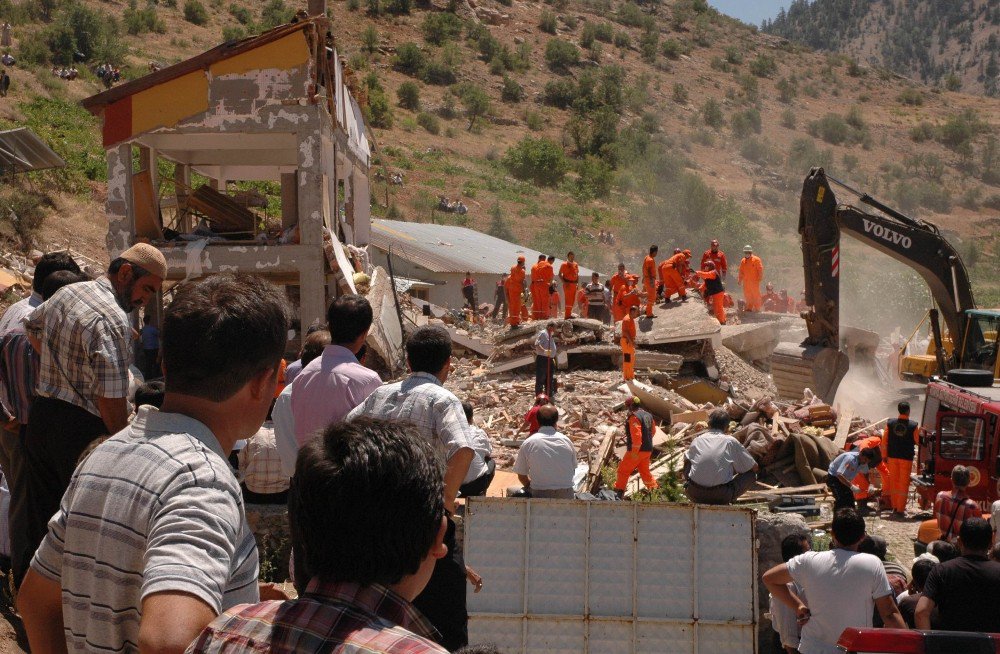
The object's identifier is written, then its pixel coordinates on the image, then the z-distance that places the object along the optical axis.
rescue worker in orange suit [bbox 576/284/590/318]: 26.51
